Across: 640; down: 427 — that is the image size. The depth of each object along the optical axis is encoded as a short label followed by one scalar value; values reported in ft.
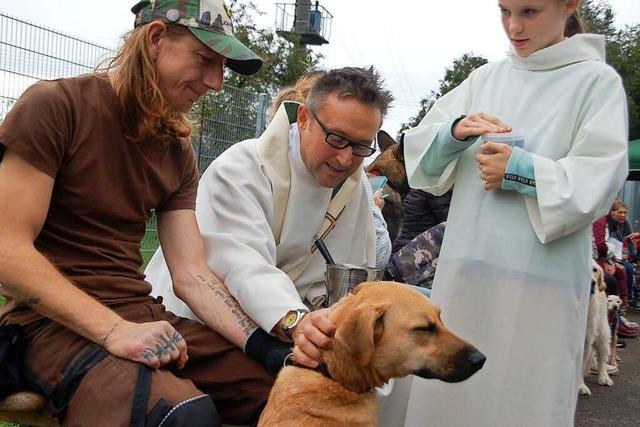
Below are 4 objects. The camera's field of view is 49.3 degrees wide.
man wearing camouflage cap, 7.66
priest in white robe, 9.62
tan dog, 8.40
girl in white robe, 8.29
